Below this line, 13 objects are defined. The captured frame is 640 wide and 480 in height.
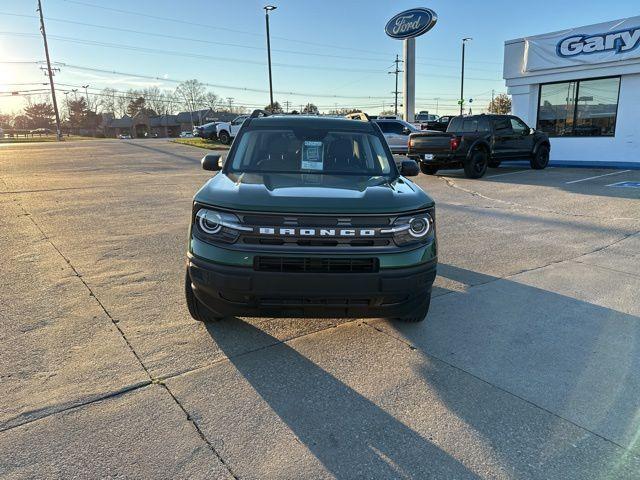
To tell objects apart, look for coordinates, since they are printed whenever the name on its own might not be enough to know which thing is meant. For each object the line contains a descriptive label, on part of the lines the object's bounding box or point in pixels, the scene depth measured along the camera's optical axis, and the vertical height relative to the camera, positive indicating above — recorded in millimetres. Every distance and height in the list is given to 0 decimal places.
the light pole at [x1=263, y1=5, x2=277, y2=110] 28391 +4843
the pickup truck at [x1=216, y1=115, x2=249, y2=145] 29148 -248
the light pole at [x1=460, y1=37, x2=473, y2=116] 44709 +3232
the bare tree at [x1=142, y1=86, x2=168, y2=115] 117500 +7347
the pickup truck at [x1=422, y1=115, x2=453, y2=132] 23683 -184
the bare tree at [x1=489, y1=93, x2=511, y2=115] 63112 +2251
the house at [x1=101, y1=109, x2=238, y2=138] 114375 +1205
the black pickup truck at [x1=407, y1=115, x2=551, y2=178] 13992 -687
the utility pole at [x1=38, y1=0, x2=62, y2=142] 51044 +6184
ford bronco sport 3020 -805
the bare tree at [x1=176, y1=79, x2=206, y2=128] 106438 +6858
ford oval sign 23062 +4949
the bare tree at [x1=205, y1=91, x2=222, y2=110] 110812 +6517
